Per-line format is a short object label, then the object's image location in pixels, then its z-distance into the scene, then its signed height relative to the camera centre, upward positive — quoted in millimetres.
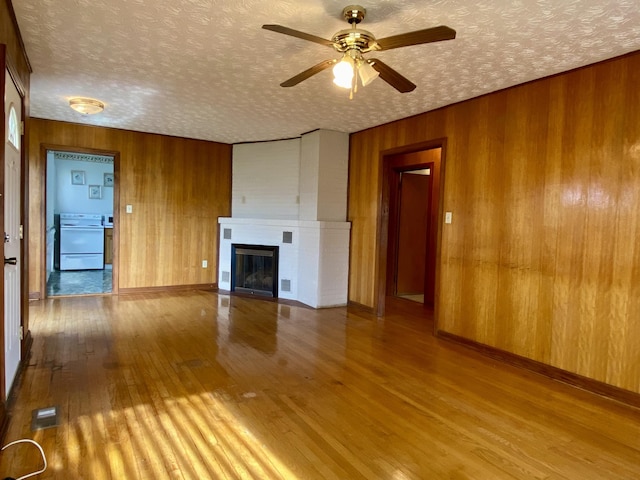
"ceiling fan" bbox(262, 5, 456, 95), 1977 +1007
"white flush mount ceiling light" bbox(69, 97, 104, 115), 4012 +1215
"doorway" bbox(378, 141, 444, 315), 5703 +12
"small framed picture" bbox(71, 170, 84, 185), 7762 +829
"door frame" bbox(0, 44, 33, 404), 2696 -43
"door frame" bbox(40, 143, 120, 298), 5062 +220
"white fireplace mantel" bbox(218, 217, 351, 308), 5098 -453
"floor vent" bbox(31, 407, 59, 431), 2074 -1145
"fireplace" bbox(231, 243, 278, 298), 5664 -726
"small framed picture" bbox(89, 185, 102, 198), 7961 +566
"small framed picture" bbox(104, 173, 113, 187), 8102 +831
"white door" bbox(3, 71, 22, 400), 2291 -105
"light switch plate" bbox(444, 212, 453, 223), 3955 +127
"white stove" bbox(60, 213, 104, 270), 7410 -472
